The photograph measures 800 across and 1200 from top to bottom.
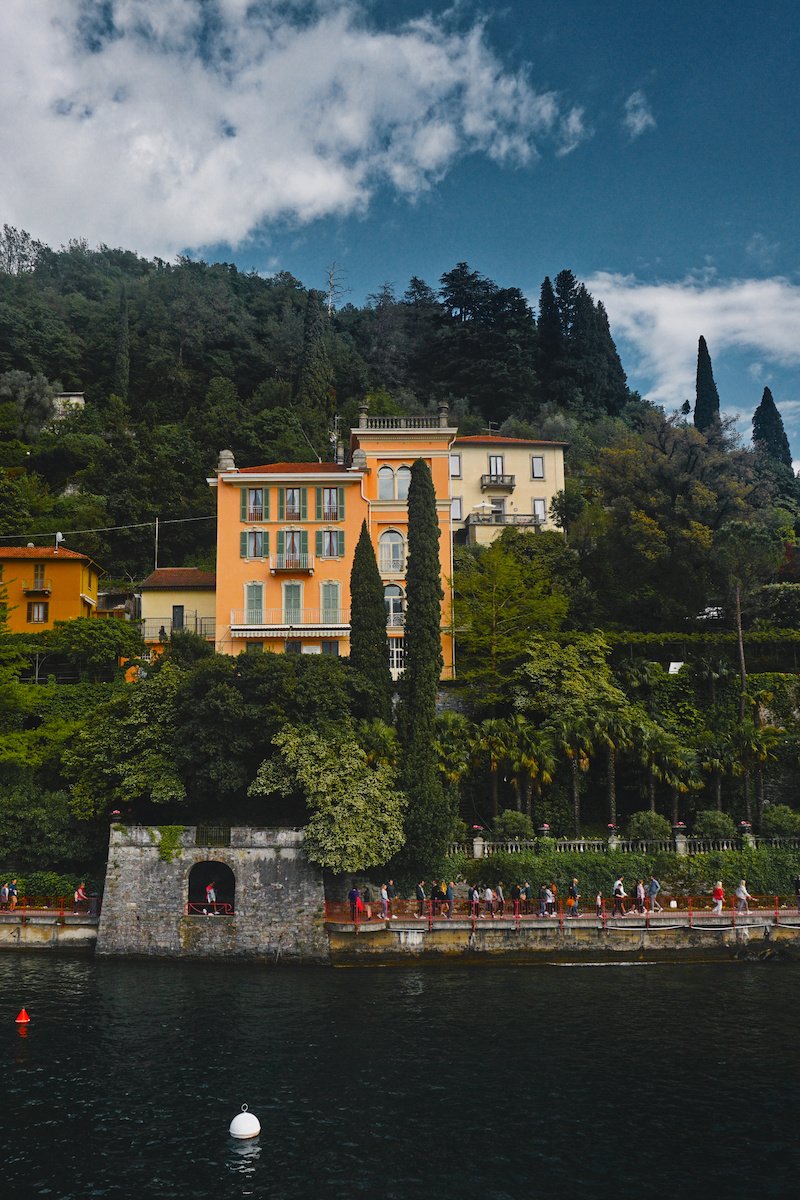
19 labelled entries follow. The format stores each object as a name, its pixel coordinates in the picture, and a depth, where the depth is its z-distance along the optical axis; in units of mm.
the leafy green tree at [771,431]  100375
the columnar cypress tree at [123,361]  83312
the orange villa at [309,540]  45406
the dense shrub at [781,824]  34781
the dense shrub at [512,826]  34250
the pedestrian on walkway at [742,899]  31547
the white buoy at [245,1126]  17406
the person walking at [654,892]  31750
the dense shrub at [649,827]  34031
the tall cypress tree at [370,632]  37000
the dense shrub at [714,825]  34312
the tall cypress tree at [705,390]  94438
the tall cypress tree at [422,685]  32594
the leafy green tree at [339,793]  30953
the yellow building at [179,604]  49188
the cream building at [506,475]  66125
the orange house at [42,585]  49688
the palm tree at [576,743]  35750
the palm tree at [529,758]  35312
